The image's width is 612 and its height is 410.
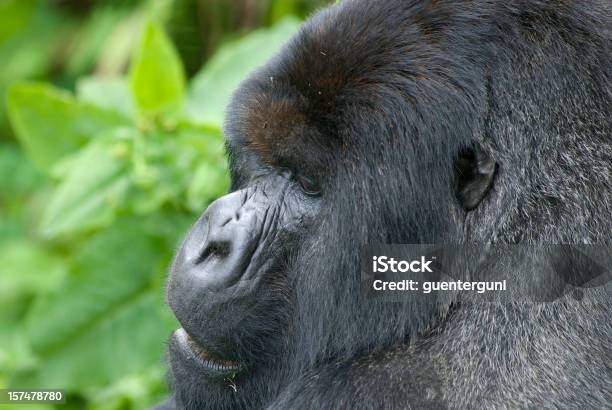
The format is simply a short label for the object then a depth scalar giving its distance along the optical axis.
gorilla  4.48
